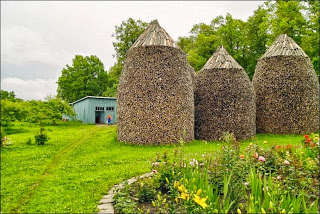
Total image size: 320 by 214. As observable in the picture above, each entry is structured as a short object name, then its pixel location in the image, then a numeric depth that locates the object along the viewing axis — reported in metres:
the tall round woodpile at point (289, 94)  14.58
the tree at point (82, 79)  39.31
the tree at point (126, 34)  31.07
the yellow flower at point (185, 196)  3.29
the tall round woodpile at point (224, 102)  12.68
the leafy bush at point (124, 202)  3.84
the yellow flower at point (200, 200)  3.10
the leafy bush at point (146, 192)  4.44
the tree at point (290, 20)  24.00
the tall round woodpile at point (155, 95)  11.14
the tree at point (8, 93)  53.03
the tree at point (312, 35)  22.44
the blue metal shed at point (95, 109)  26.42
